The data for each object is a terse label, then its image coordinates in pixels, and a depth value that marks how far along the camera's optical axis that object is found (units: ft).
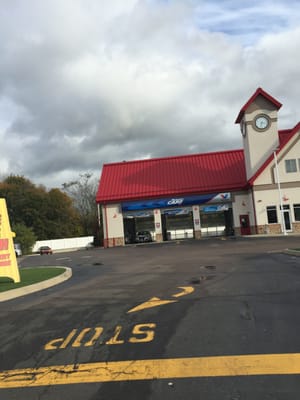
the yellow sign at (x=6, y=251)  47.19
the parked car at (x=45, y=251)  167.22
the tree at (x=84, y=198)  242.17
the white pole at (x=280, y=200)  126.67
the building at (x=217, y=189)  130.21
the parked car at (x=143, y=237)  152.25
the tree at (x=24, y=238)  175.42
